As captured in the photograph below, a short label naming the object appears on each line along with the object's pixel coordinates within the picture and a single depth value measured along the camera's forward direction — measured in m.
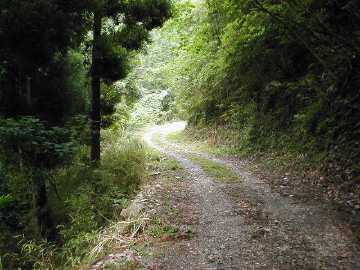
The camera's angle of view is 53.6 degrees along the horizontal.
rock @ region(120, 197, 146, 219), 6.80
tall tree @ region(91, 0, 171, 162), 9.33
